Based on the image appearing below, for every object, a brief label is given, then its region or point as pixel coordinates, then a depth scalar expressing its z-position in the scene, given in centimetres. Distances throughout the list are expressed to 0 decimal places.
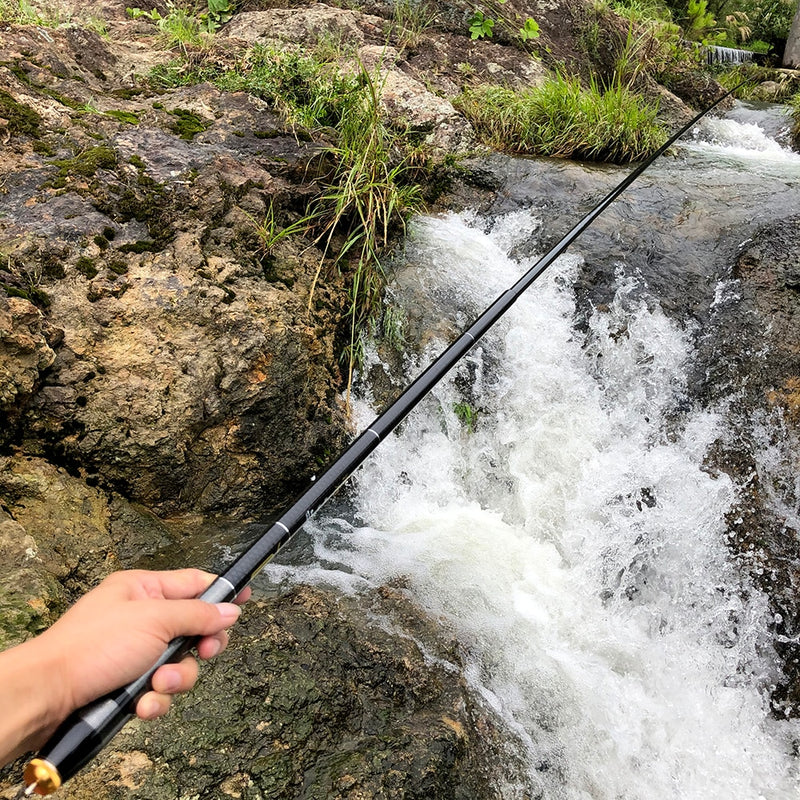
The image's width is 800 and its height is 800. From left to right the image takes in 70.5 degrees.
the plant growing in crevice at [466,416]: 380
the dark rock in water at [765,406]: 288
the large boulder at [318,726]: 167
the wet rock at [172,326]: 264
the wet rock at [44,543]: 190
